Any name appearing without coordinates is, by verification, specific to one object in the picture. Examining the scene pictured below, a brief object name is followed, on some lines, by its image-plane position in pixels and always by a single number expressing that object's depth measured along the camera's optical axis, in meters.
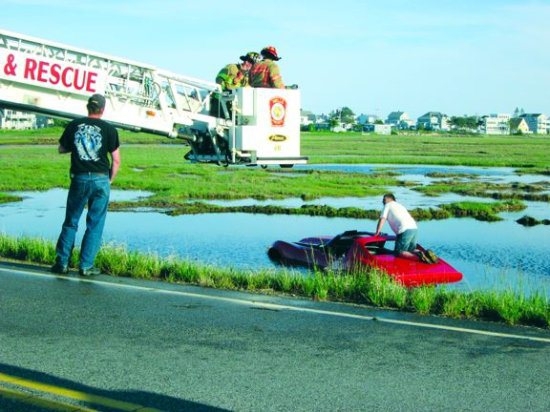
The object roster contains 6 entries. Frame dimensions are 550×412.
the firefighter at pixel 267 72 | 13.91
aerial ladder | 11.63
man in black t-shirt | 10.54
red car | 15.70
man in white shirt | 17.28
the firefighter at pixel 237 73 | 14.37
